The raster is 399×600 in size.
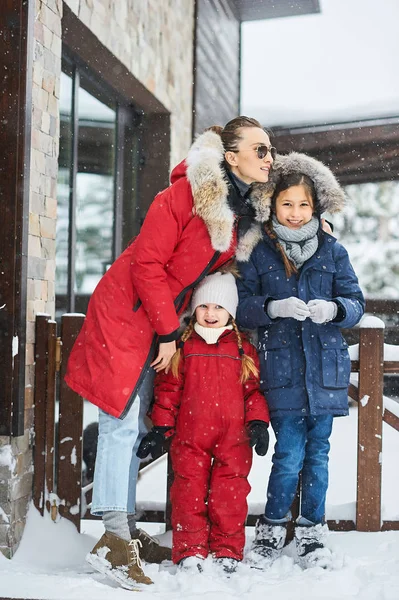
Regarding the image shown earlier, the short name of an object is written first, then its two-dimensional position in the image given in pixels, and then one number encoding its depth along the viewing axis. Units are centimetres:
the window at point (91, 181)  545
